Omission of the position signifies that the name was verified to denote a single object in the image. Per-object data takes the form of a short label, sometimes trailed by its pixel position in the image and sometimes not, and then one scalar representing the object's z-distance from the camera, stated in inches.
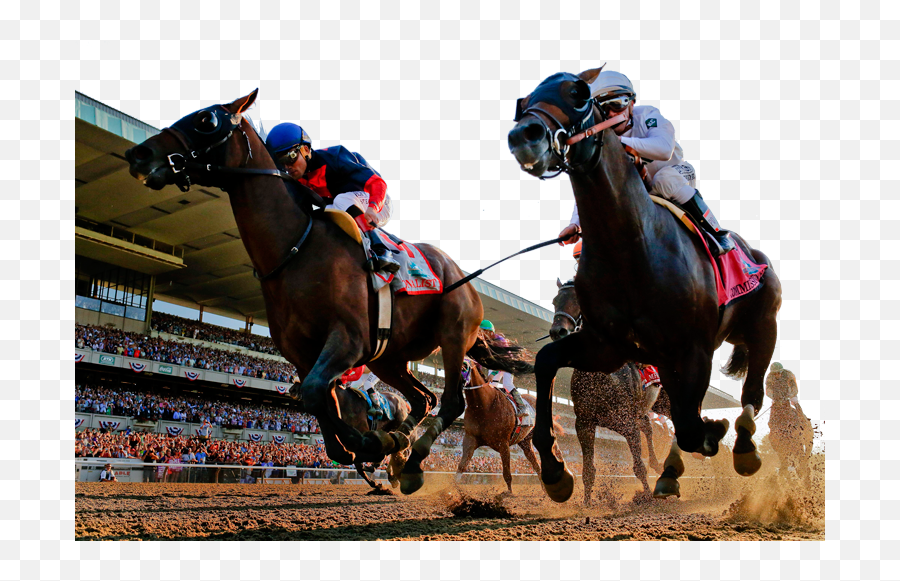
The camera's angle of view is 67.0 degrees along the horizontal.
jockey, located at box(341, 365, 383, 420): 323.5
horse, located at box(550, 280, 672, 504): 320.8
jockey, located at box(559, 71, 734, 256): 163.8
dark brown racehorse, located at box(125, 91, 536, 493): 182.7
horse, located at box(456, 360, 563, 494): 409.7
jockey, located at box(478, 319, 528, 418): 439.5
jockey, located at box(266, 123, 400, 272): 212.1
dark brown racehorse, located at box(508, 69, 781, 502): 137.9
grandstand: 810.8
